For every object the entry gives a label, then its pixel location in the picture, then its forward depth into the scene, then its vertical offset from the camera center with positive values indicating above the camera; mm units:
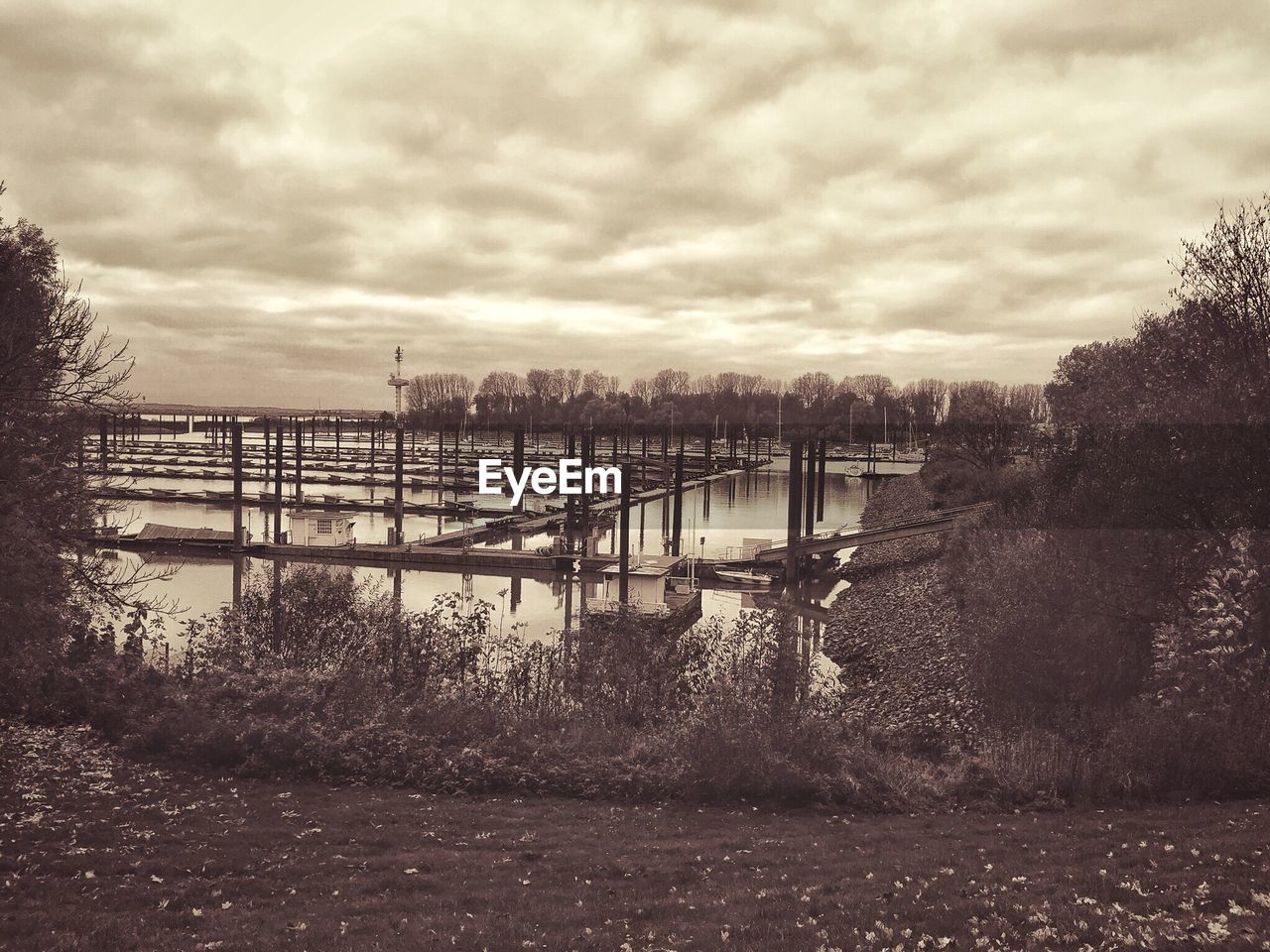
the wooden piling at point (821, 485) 65625 -3630
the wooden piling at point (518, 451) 62344 -1184
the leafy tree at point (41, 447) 13188 -312
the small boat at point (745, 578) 42656 -7196
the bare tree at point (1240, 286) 17203 +3349
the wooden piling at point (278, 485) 56469 -3762
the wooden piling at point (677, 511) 47812 -4504
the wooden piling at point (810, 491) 55488 -3696
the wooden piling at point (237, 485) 49906 -3321
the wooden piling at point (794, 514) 43875 -4062
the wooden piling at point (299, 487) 65206 -4294
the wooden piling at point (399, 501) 51625 -4317
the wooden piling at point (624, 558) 37716 -5775
